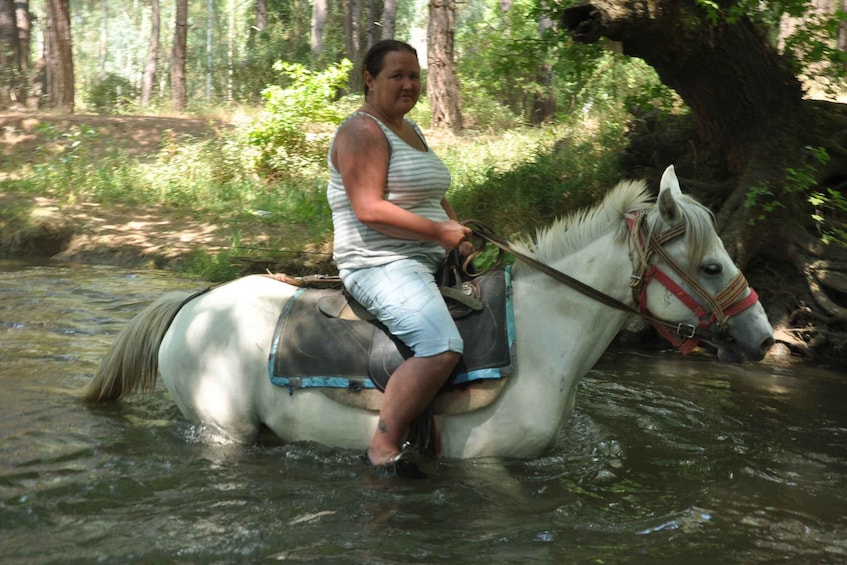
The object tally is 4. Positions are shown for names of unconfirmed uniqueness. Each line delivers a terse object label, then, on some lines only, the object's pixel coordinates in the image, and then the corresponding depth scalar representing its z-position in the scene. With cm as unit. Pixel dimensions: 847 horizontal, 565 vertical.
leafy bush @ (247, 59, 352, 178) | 1439
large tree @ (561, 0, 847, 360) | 750
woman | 392
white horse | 396
